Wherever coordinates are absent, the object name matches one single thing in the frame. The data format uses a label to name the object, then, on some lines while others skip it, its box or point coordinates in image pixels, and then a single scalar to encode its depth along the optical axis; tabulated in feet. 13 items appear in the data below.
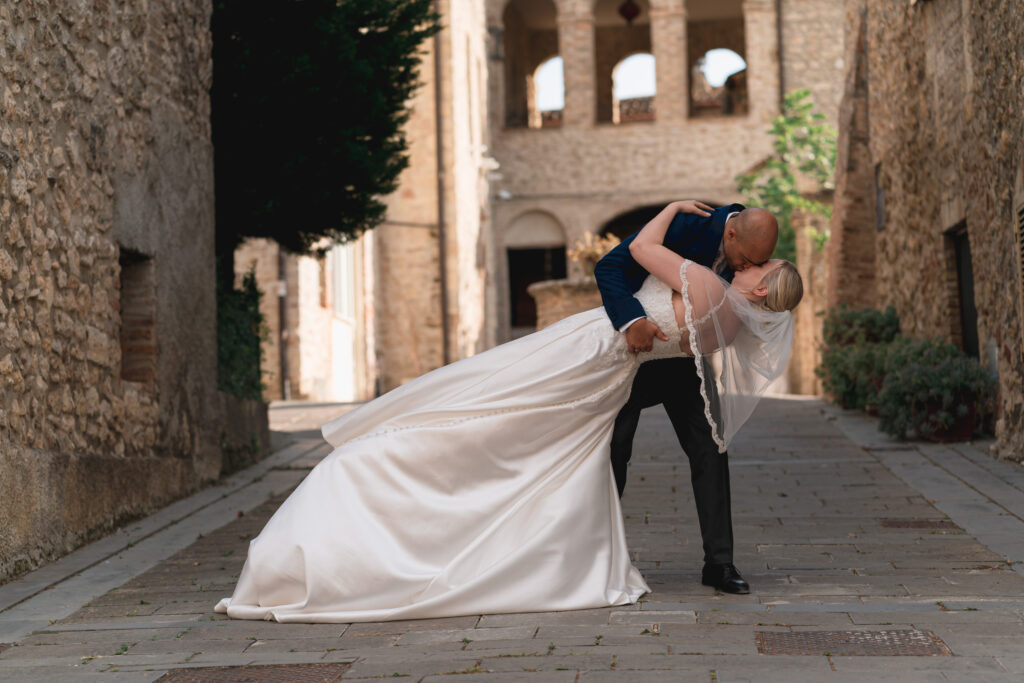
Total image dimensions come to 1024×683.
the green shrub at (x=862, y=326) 42.88
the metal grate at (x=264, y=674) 12.32
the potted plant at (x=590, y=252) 65.92
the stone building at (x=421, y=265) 79.56
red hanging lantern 113.09
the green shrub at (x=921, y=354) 34.14
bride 15.01
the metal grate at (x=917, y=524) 20.76
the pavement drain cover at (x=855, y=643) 12.38
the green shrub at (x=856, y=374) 39.60
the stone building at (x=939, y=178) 27.94
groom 15.52
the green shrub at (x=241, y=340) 33.22
